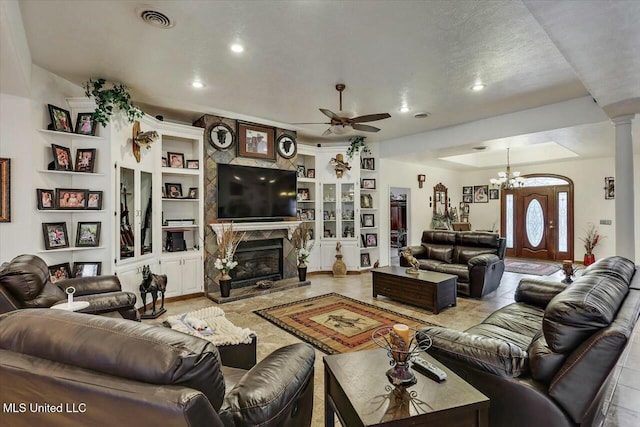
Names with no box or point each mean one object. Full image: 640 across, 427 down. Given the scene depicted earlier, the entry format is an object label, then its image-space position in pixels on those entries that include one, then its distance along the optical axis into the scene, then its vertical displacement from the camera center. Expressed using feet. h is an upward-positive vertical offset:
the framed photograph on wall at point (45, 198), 11.13 +0.64
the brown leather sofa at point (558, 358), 4.57 -2.39
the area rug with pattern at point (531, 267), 21.94 -4.18
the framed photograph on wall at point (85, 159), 12.12 +2.22
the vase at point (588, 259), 23.55 -3.56
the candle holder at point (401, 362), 4.64 -2.24
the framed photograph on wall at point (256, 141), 17.84 +4.33
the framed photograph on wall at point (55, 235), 11.32 -0.71
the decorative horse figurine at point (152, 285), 12.93 -2.95
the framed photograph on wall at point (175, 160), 16.26 +2.89
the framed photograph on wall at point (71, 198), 11.63 +0.67
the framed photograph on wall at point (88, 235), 12.15 -0.75
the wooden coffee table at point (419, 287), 13.32 -3.38
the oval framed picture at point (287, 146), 19.42 +4.31
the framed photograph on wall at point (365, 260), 23.05 -3.46
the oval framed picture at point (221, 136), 16.81 +4.31
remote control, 4.82 -2.51
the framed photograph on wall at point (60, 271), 11.39 -2.08
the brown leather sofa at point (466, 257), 15.43 -2.46
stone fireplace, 18.01 -2.92
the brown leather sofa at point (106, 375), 2.93 -1.61
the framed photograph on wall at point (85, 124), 12.10 +3.58
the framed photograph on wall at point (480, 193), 31.12 +1.95
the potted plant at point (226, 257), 15.84 -2.22
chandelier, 24.23 +2.49
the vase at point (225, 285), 15.78 -3.57
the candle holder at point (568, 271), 12.06 -2.29
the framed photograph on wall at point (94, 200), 12.19 +0.62
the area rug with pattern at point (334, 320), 10.56 -4.32
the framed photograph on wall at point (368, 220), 23.32 -0.48
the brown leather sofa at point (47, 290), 7.13 -2.05
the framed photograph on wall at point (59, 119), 11.33 +3.60
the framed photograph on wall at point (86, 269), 12.06 -2.08
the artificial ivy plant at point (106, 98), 12.06 +4.64
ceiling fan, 12.08 +3.74
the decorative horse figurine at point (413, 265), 14.70 -2.47
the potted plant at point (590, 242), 23.72 -2.34
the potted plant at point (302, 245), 19.16 -2.06
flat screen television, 17.16 +1.29
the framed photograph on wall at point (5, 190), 10.34 +0.88
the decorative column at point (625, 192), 12.26 +0.79
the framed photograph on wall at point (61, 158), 11.43 +2.17
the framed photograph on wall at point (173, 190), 16.41 +1.33
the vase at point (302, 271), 19.10 -3.50
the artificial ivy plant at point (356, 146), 21.63 +4.74
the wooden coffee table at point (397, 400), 4.08 -2.62
